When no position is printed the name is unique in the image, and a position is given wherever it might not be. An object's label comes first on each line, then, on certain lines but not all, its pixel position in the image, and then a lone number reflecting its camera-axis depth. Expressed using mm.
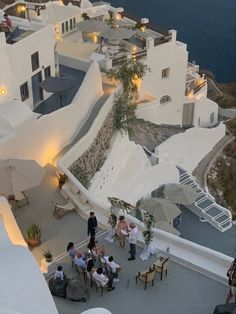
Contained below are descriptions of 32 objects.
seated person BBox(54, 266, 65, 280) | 13790
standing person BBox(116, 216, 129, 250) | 15502
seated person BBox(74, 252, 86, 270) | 14243
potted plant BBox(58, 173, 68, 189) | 18319
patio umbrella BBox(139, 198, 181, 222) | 21811
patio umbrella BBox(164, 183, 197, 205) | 23259
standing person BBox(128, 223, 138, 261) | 15214
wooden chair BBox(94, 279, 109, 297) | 14026
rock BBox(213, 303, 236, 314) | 12399
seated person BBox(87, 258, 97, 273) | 14123
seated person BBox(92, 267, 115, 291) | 13850
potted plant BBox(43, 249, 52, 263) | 15106
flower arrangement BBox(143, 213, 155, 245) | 15214
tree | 23846
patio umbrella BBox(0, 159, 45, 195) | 16341
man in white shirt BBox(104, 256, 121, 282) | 14225
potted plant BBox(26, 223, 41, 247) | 15934
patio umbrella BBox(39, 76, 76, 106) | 22192
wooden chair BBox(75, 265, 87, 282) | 14418
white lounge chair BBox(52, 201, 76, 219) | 17192
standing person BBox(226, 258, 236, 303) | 13392
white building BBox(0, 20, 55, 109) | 21377
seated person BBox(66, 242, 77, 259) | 14783
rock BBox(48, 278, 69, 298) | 13907
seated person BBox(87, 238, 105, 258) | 14735
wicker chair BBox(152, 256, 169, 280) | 14567
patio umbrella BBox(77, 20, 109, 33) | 30453
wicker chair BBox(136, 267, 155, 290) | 14319
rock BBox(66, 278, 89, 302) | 13836
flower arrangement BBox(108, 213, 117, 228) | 15820
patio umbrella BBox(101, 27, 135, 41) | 29014
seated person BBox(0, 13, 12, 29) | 23439
